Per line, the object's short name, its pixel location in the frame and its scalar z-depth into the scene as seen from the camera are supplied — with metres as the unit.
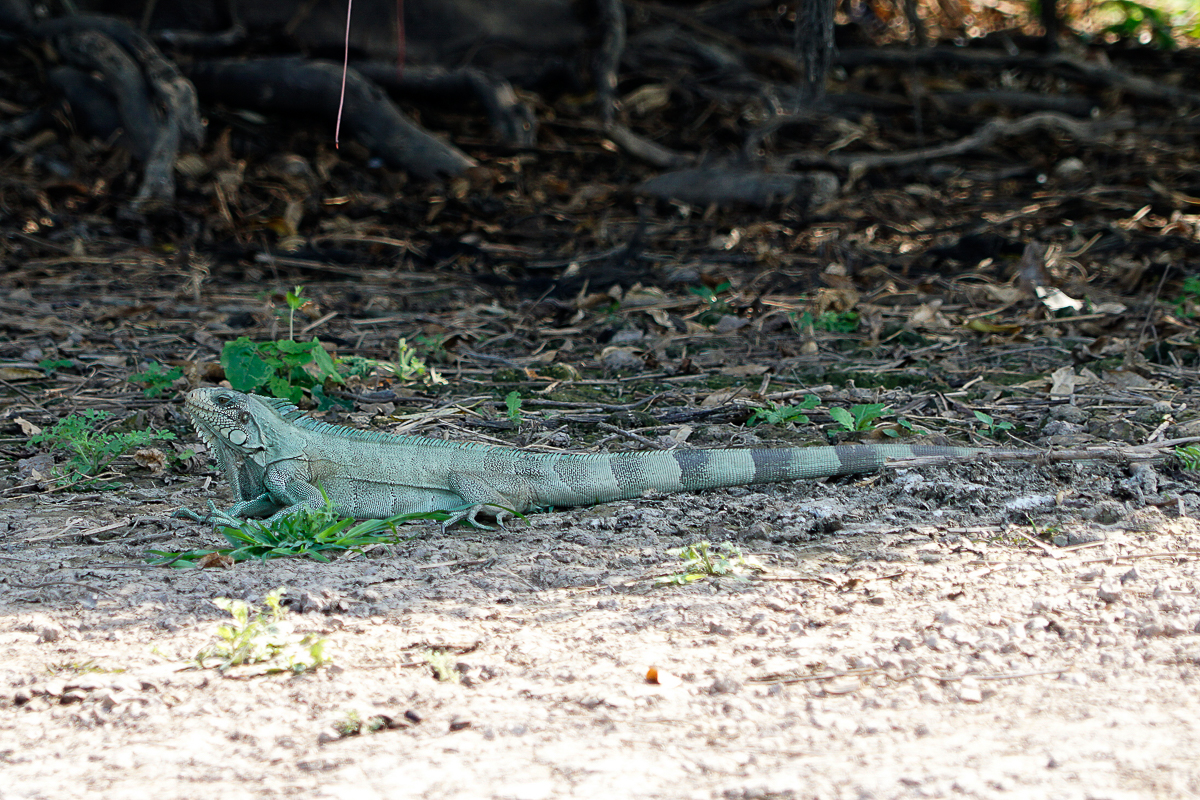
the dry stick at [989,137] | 18.11
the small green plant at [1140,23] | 25.59
